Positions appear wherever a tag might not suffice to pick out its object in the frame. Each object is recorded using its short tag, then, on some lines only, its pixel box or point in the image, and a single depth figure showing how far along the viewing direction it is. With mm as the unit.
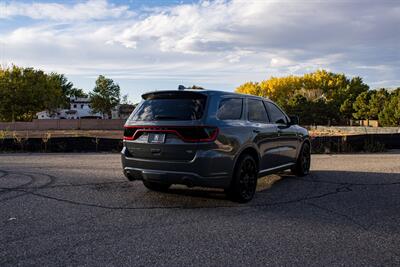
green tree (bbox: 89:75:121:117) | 82312
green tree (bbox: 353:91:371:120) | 62175
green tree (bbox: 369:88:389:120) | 58938
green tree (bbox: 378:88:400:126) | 48625
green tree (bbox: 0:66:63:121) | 61719
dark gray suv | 5598
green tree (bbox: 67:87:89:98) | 116625
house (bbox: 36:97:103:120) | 86038
